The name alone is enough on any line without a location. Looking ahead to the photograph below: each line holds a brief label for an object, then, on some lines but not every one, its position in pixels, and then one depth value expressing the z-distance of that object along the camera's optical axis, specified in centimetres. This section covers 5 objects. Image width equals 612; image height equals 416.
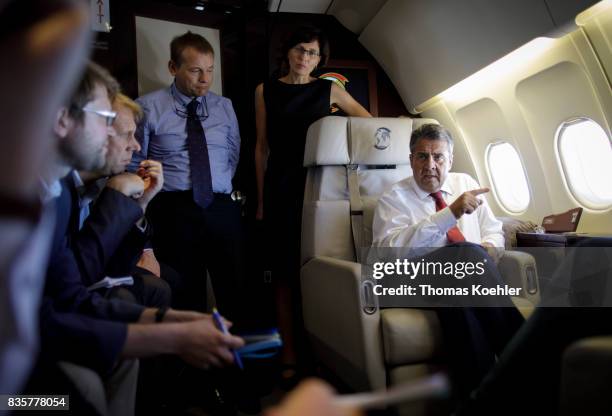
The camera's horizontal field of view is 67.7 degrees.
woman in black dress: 296
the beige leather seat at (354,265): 197
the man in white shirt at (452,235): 186
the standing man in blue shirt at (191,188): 269
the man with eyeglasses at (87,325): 99
